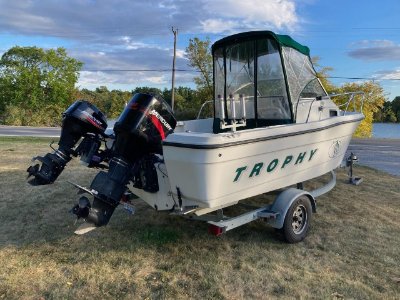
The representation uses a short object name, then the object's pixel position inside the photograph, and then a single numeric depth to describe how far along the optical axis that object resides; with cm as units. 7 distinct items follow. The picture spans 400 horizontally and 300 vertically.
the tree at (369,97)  2405
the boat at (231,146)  346
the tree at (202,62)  2559
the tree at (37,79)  3766
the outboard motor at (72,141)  410
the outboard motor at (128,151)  353
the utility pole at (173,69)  2873
